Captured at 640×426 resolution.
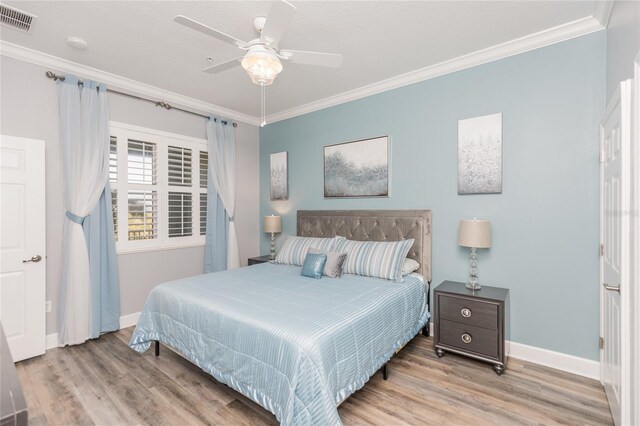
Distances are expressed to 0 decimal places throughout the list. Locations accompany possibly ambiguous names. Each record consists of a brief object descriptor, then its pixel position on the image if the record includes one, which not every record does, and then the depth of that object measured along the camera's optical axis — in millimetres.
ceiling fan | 1784
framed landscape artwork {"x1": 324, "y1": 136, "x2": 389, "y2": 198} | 3730
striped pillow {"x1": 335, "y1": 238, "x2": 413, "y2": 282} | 3033
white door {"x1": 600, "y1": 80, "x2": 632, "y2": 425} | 1668
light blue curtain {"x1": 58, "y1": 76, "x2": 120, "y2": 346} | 3137
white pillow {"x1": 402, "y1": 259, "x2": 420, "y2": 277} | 3156
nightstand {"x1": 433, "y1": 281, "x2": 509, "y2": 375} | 2582
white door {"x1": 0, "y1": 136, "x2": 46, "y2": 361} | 2770
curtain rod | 3089
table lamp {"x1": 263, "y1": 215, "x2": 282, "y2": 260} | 4566
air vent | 2363
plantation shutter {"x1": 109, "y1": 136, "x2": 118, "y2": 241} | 3570
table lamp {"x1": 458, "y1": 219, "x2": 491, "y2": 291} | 2775
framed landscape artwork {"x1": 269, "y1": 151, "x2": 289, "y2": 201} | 4820
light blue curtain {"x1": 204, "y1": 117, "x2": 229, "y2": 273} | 4398
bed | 1737
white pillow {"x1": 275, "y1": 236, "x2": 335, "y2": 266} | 3695
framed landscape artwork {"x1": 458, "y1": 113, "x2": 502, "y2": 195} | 2938
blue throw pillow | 3143
